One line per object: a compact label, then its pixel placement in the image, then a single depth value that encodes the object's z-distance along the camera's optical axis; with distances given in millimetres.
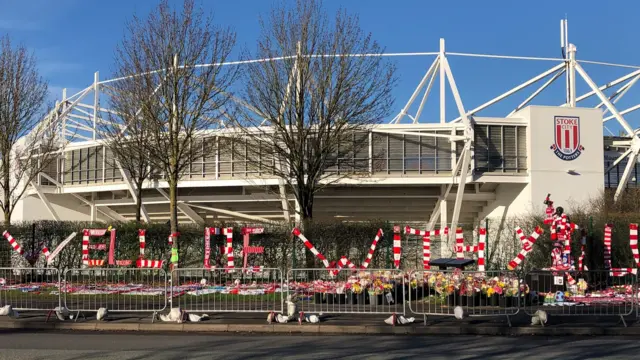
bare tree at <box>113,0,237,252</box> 20469
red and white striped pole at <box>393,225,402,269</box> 22875
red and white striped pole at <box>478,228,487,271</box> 22688
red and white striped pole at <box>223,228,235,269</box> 24578
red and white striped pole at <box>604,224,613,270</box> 23094
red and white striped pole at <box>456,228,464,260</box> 23828
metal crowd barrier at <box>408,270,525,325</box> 15211
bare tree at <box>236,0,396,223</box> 23078
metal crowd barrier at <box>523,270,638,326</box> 15255
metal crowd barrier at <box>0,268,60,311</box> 16812
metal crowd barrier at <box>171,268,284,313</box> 15469
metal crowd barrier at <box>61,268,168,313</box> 15547
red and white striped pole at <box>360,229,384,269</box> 23578
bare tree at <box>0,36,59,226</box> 25781
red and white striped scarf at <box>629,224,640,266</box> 22516
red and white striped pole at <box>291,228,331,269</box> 23131
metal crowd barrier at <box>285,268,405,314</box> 15948
